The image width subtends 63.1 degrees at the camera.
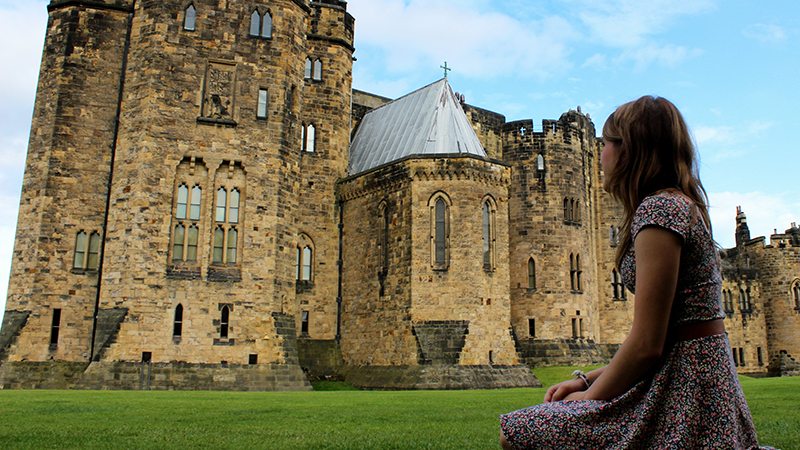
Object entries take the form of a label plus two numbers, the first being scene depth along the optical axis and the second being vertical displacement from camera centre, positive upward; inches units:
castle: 925.8 +181.4
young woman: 99.1 -1.8
